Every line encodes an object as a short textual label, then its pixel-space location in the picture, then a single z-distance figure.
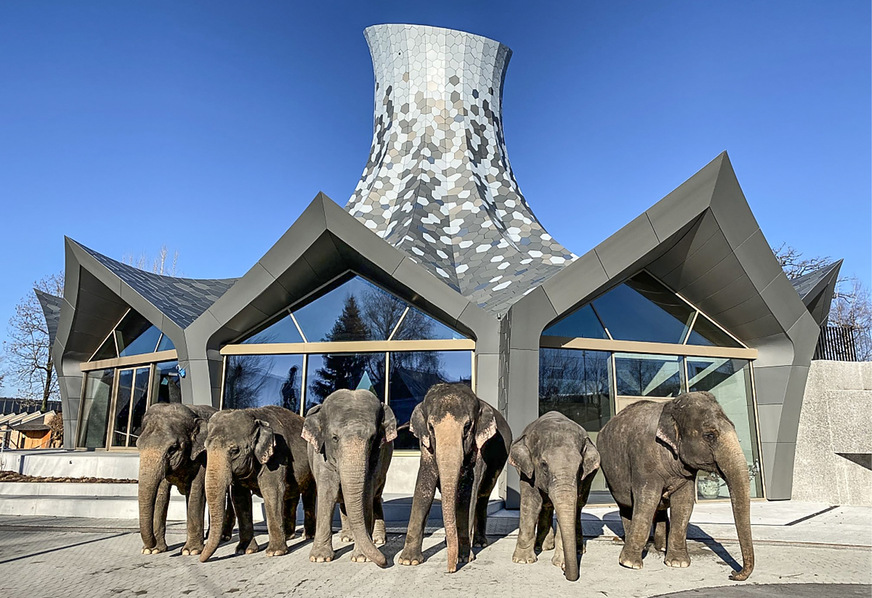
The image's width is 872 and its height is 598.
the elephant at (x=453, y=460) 6.00
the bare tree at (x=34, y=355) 35.34
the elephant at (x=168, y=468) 6.93
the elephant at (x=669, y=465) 5.62
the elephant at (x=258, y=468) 6.47
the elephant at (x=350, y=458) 6.07
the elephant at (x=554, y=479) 5.76
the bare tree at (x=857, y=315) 46.27
